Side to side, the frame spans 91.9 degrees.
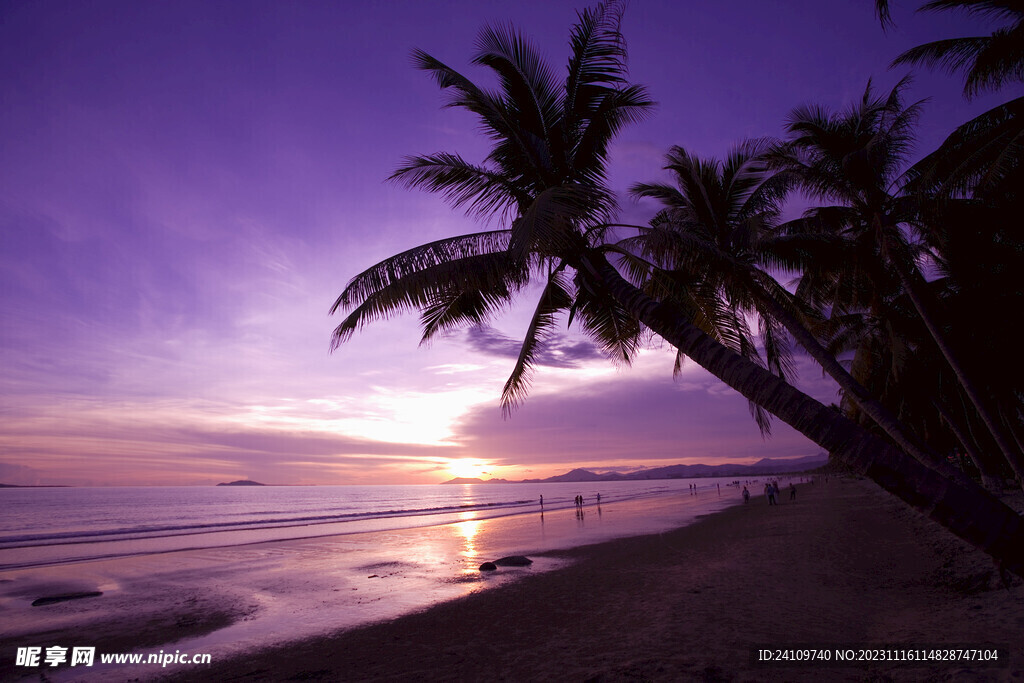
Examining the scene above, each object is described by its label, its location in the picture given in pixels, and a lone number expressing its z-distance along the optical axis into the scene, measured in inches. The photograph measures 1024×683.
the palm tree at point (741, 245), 282.6
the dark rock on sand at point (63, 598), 487.8
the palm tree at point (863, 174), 427.8
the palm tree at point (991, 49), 283.1
